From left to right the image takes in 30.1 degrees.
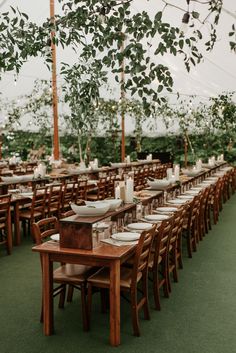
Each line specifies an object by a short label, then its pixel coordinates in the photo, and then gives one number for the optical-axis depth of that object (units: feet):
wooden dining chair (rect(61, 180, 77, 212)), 24.58
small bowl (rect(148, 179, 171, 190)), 21.42
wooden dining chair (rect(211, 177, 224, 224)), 26.86
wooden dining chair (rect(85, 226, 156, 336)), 11.43
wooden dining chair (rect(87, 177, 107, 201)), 27.52
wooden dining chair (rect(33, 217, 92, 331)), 11.87
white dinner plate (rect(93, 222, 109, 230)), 13.33
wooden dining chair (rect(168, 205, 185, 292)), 14.76
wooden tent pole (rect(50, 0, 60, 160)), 35.65
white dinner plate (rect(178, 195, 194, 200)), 21.65
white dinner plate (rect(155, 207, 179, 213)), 17.77
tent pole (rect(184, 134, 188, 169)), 50.85
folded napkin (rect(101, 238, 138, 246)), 12.12
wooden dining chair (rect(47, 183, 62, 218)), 22.85
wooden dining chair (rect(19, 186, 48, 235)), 21.60
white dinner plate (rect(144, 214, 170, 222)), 15.76
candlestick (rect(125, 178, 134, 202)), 15.81
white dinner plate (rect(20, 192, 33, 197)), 22.71
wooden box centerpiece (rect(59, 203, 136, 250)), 11.54
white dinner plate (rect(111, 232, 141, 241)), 12.43
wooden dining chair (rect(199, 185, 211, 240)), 22.33
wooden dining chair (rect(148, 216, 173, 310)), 13.15
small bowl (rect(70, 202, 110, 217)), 12.76
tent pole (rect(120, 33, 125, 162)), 48.95
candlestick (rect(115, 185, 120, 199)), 15.92
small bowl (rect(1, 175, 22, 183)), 24.20
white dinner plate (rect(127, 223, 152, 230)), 14.21
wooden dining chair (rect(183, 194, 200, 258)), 19.07
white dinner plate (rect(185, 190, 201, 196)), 23.70
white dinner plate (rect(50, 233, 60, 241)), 12.53
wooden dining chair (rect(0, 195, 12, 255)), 19.31
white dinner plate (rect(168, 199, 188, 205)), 20.11
